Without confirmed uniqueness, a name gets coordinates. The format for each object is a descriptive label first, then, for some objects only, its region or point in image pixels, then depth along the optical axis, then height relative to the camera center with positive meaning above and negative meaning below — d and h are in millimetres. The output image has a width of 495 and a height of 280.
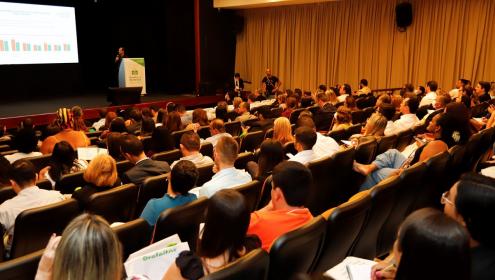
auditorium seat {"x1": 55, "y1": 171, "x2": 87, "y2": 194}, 3635 -1033
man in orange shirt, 2295 -810
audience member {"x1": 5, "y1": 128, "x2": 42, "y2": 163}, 4633 -908
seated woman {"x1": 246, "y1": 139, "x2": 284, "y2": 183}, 3533 -783
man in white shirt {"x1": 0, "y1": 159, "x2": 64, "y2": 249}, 2902 -949
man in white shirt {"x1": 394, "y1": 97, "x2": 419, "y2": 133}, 5952 -739
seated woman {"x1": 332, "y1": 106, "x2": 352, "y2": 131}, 5594 -733
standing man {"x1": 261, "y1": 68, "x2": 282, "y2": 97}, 13344 -701
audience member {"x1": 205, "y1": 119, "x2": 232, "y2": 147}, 5236 -828
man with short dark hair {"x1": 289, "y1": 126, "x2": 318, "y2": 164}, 3986 -749
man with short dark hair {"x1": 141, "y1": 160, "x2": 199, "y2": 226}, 2754 -841
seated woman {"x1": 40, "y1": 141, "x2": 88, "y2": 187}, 3855 -946
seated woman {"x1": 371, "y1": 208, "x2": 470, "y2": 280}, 1368 -587
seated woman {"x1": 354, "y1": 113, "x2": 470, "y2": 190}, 3863 -819
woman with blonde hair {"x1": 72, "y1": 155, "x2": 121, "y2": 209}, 3242 -854
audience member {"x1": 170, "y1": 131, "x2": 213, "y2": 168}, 4039 -821
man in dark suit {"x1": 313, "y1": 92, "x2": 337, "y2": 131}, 6797 -860
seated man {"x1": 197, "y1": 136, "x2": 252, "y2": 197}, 3242 -840
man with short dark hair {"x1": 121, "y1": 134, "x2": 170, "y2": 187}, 3713 -921
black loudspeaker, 11055 +1225
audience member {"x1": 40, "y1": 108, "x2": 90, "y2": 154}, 5184 -988
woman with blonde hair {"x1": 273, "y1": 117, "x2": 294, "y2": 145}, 4949 -782
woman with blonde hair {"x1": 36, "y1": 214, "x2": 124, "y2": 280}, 1425 -637
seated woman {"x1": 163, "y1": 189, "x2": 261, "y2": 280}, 1817 -708
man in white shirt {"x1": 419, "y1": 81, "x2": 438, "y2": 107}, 8370 -650
